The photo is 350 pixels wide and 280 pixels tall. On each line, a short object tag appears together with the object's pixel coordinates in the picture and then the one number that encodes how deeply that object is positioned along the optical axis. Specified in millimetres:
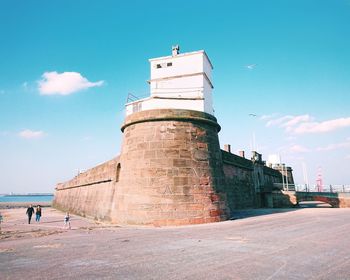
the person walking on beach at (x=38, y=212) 18859
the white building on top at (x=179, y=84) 15742
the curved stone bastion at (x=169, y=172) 13164
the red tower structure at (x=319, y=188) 25175
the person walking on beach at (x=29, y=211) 18077
